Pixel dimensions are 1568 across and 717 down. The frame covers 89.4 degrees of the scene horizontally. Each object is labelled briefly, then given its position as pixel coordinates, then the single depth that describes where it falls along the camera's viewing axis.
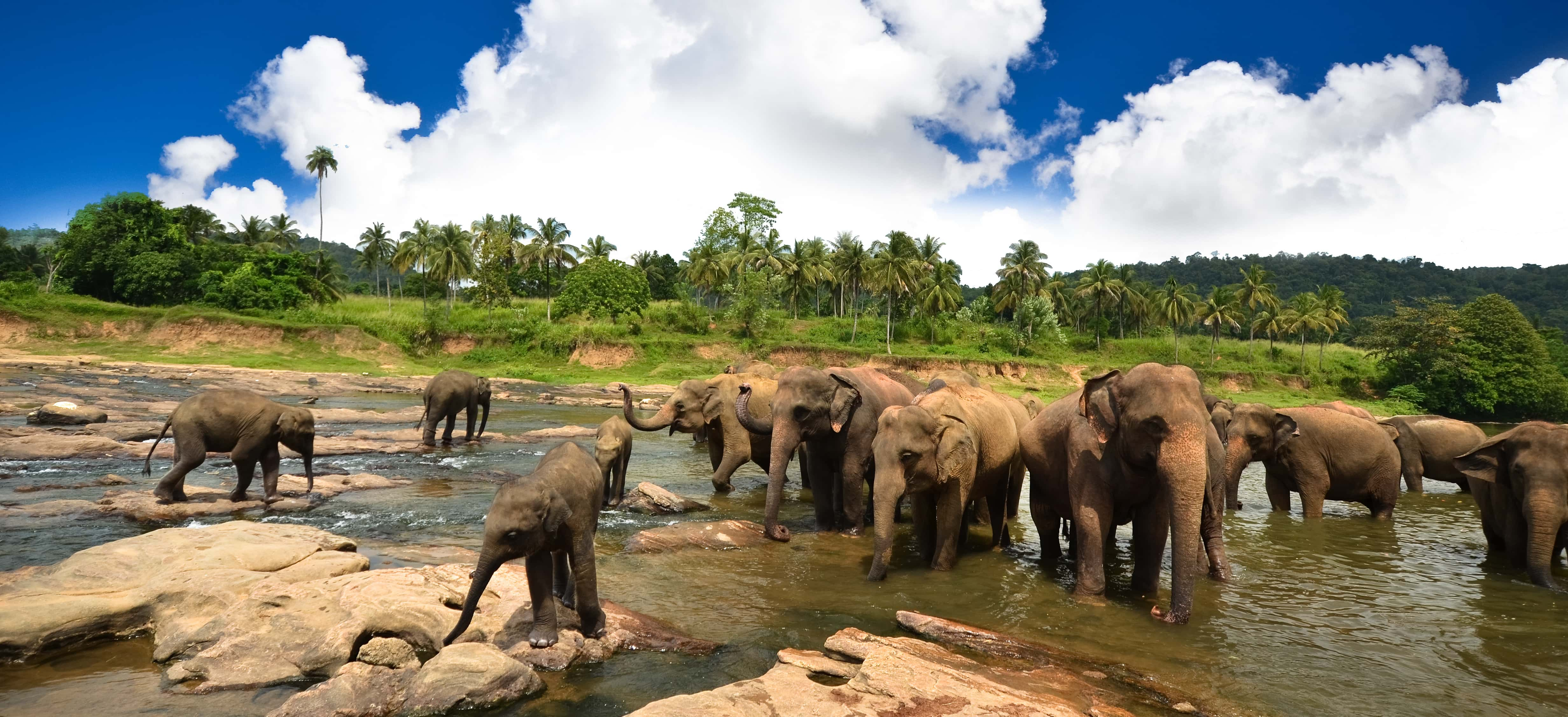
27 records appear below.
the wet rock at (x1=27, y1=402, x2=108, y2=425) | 20.81
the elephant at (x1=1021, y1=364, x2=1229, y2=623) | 7.62
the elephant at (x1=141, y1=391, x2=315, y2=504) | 11.97
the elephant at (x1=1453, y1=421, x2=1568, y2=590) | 9.91
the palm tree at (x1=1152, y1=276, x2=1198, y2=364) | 86.62
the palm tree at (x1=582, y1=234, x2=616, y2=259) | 87.62
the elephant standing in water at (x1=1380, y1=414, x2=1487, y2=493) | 18.59
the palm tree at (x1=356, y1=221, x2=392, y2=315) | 94.19
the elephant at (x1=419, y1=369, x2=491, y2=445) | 20.94
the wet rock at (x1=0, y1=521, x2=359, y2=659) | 6.53
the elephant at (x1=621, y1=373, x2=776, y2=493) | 15.16
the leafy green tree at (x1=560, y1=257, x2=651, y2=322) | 73.06
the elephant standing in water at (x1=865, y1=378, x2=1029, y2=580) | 9.13
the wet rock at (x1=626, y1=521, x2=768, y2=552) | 10.97
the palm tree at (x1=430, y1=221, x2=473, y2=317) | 75.31
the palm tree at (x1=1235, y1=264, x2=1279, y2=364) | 84.25
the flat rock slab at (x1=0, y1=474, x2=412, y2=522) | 11.31
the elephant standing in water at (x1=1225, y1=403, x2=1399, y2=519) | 15.06
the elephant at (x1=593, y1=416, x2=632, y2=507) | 13.22
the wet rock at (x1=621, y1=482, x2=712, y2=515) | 13.65
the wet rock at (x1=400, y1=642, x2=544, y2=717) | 5.64
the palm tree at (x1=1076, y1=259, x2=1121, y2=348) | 88.69
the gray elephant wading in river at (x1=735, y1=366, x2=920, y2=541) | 11.30
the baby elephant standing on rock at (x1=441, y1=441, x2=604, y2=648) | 6.14
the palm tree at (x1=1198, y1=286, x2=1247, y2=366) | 82.44
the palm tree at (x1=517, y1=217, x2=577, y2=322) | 83.56
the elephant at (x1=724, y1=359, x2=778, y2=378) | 18.16
